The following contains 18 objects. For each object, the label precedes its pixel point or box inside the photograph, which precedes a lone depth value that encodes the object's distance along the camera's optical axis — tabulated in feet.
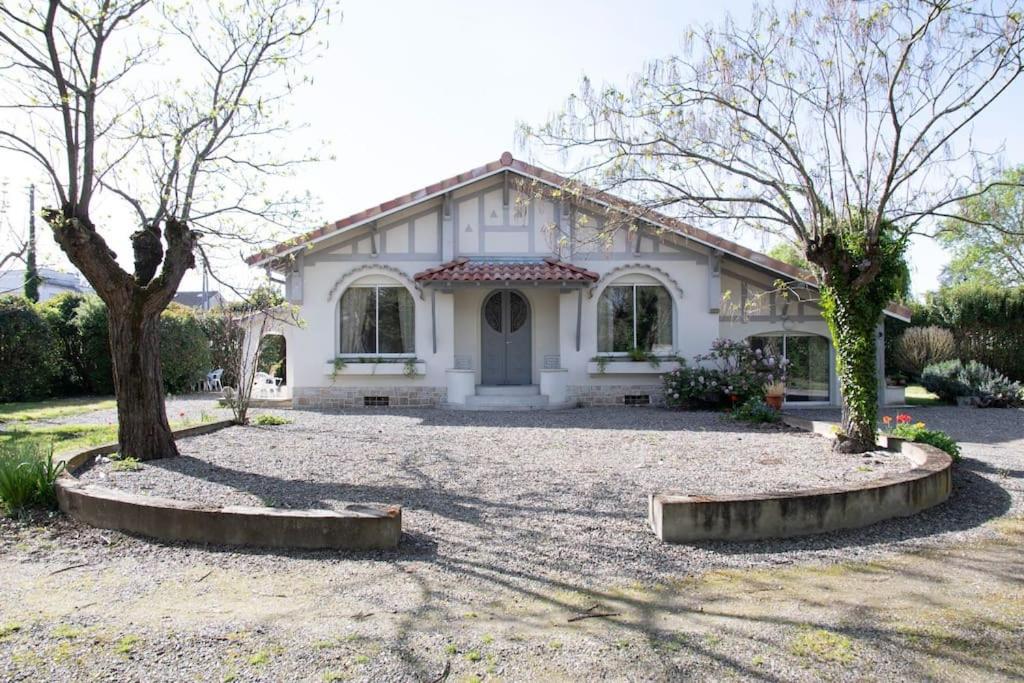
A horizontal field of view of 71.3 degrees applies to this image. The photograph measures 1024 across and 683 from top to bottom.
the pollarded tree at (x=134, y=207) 23.77
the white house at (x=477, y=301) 48.75
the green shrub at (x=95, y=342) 60.13
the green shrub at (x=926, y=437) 25.66
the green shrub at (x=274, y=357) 75.72
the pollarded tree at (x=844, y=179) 25.89
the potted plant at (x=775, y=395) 46.50
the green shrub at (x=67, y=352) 58.80
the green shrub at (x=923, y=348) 61.00
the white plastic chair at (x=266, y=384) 59.91
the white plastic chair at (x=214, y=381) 65.51
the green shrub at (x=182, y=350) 62.08
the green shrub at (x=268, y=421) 37.91
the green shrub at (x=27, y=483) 18.81
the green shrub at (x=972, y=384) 50.90
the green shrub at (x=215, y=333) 67.51
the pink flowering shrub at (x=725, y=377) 45.65
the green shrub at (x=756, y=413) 38.70
